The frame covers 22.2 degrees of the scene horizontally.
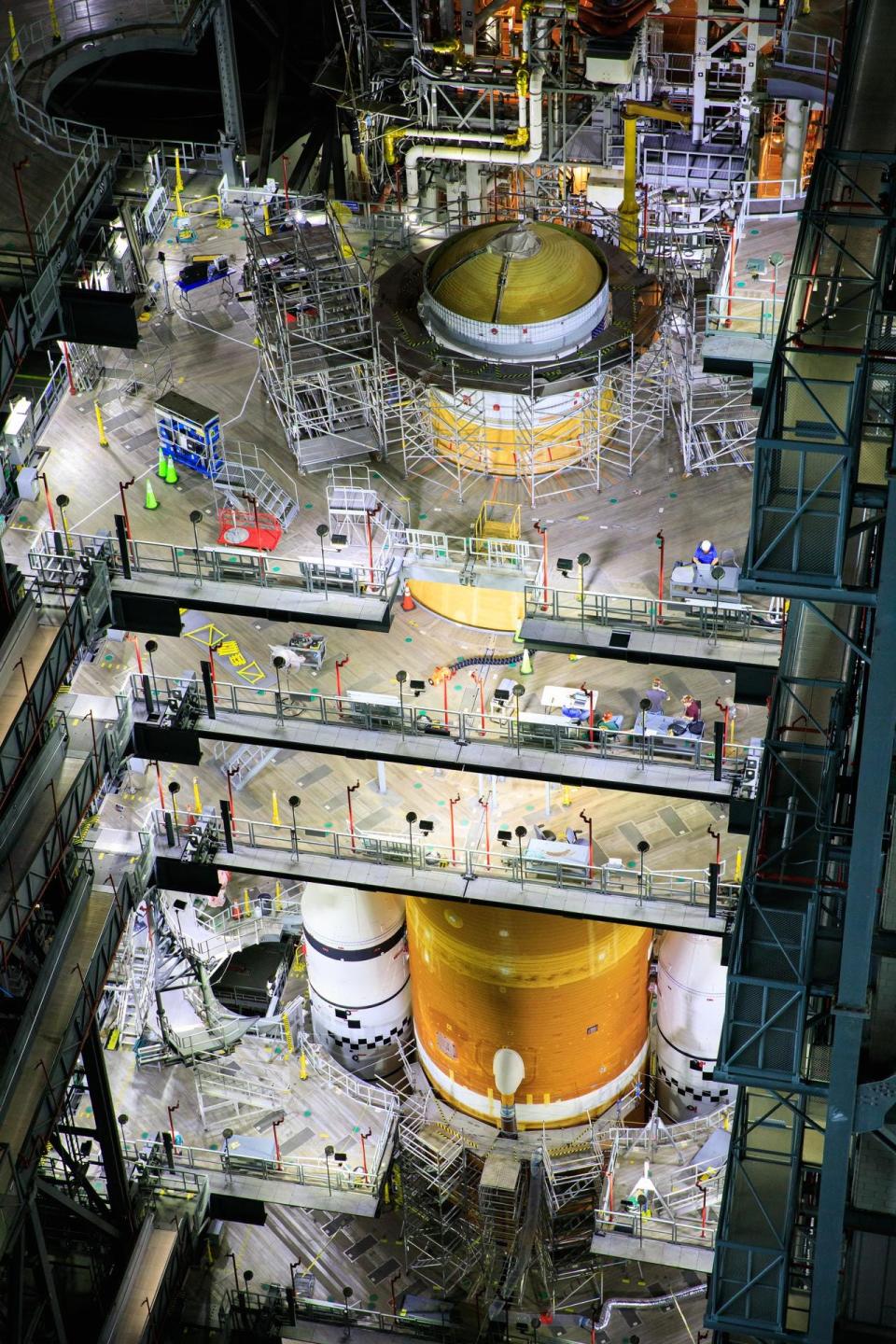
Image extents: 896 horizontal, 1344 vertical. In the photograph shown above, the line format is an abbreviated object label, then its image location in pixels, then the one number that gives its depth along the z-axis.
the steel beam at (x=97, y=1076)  48.41
